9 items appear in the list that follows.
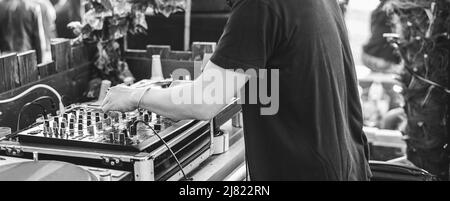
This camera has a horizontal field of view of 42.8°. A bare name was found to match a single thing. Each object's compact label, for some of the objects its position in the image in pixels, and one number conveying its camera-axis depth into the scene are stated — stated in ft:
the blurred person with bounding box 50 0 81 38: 13.99
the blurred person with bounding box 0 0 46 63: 14.43
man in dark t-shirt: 4.92
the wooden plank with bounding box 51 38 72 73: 8.57
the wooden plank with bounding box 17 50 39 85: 7.70
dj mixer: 5.95
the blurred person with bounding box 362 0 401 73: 15.15
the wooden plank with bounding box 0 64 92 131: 7.38
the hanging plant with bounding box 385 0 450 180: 10.92
